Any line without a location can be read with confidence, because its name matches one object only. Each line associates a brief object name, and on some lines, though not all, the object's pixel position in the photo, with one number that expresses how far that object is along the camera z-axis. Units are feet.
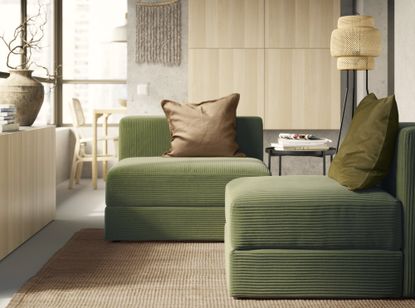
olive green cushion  10.23
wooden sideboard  13.32
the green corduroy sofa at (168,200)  14.33
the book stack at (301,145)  17.08
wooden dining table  24.62
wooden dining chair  25.34
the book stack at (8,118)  13.85
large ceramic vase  15.87
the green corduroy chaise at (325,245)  9.96
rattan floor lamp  18.07
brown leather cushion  16.15
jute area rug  9.90
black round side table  17.03
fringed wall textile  23.70
